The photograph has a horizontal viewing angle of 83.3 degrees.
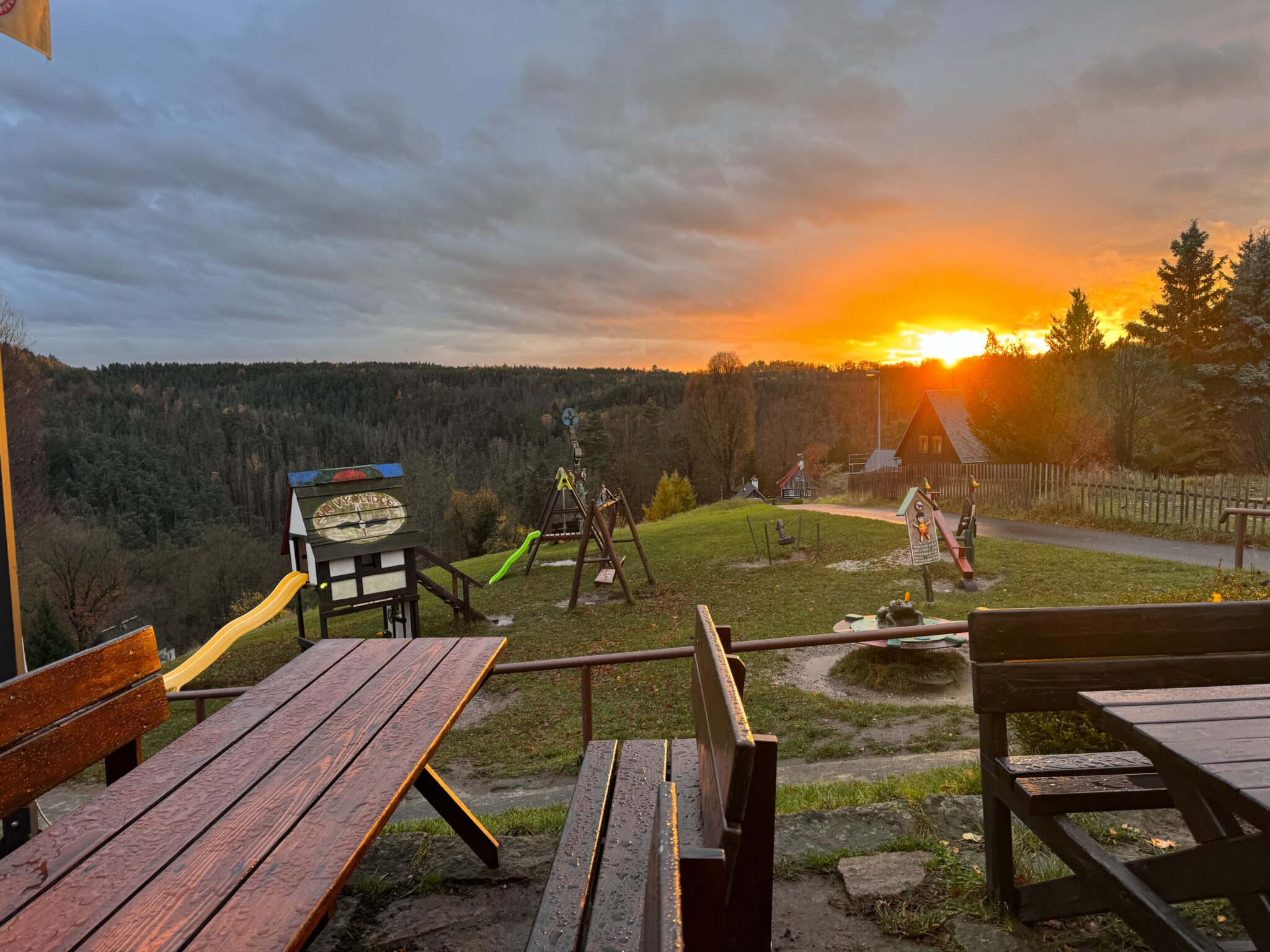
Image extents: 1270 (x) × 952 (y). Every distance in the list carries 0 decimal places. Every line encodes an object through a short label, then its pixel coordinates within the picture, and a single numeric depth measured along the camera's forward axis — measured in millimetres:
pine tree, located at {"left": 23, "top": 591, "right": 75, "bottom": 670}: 22031
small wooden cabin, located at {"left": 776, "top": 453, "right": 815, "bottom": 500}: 54844
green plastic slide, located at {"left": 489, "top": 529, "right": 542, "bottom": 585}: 19688
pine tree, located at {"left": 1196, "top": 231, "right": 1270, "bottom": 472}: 30234
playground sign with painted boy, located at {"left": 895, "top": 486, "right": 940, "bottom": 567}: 12430
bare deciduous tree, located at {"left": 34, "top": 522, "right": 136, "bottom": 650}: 28750
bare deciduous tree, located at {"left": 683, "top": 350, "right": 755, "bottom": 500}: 53344
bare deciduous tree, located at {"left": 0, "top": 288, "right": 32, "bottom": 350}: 27594
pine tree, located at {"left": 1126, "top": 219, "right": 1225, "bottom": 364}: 32844
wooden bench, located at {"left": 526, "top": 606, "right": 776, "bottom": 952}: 1216
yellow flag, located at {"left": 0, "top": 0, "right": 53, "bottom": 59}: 4027
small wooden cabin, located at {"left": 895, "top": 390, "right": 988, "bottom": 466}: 36406
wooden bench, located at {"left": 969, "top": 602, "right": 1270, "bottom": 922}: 2375
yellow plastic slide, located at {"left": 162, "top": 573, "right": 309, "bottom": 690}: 9945
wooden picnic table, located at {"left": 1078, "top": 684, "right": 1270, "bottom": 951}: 1629
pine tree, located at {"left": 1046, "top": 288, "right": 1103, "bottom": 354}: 27141
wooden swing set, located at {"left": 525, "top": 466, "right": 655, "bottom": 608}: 15312
